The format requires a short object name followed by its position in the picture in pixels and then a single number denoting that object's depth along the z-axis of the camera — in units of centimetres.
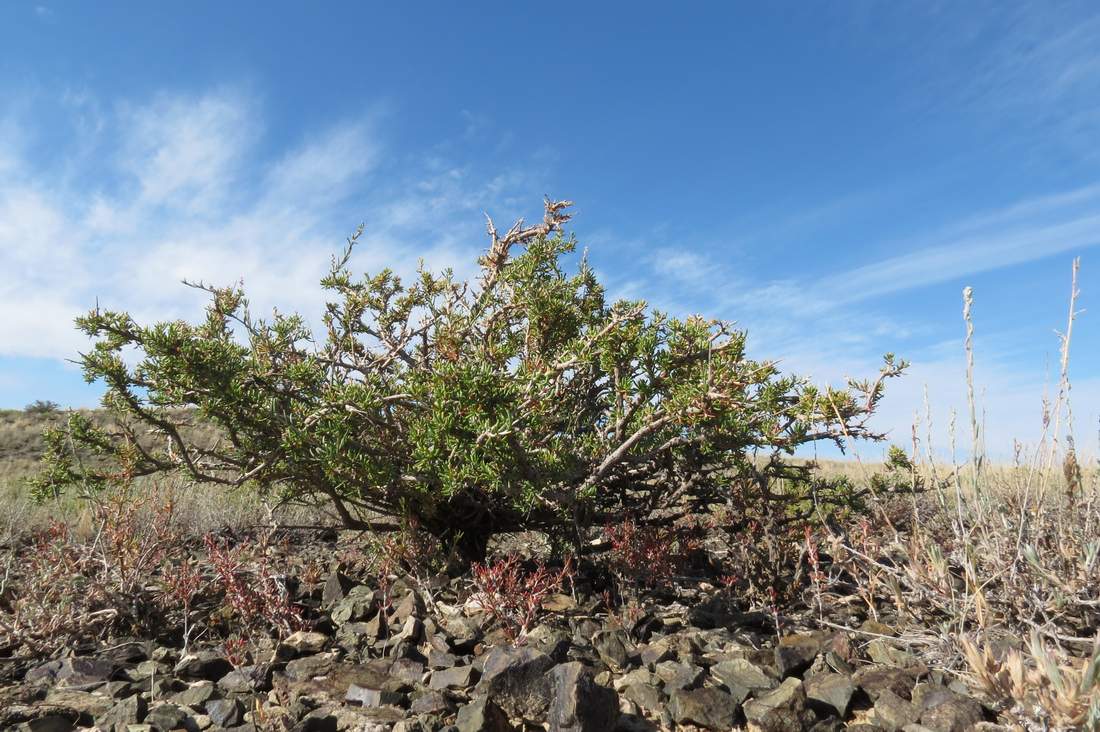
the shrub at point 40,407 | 2519
